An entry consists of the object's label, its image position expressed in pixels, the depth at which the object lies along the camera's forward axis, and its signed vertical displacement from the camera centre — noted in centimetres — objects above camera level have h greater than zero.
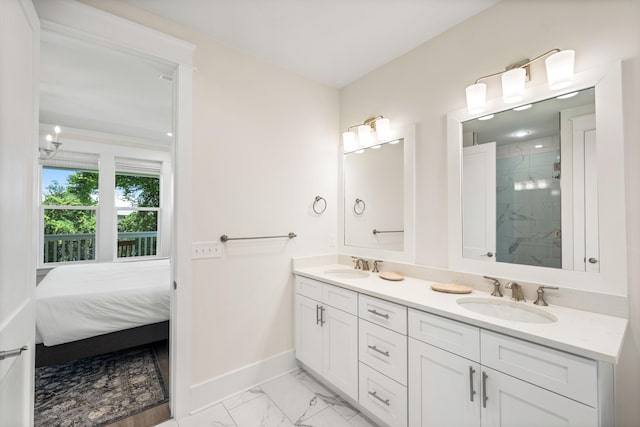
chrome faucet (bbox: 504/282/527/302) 151 -43
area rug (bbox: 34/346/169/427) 183 -136
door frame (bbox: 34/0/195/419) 180 +1
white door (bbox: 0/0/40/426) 96 +4
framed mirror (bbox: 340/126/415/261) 217 +14
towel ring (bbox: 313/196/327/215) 260 +11
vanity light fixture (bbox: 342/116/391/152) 231 +74
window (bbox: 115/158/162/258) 450 +15
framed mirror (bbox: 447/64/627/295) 130 +16
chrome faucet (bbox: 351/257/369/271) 240 -43
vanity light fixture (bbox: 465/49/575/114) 137 +75
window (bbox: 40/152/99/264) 407 +12
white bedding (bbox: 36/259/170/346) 218 -77
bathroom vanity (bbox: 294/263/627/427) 100 -67
